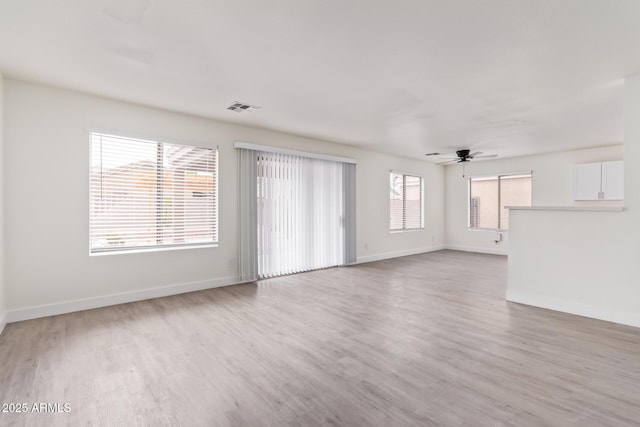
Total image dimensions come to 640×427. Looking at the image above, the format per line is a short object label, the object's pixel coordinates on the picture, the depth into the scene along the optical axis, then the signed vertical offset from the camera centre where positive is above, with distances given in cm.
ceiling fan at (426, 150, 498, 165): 648 +137
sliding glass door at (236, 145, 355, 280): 509 +1
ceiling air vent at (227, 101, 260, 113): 406 +150
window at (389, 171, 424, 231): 800 +34
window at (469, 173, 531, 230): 800 +48
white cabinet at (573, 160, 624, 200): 616 +72
